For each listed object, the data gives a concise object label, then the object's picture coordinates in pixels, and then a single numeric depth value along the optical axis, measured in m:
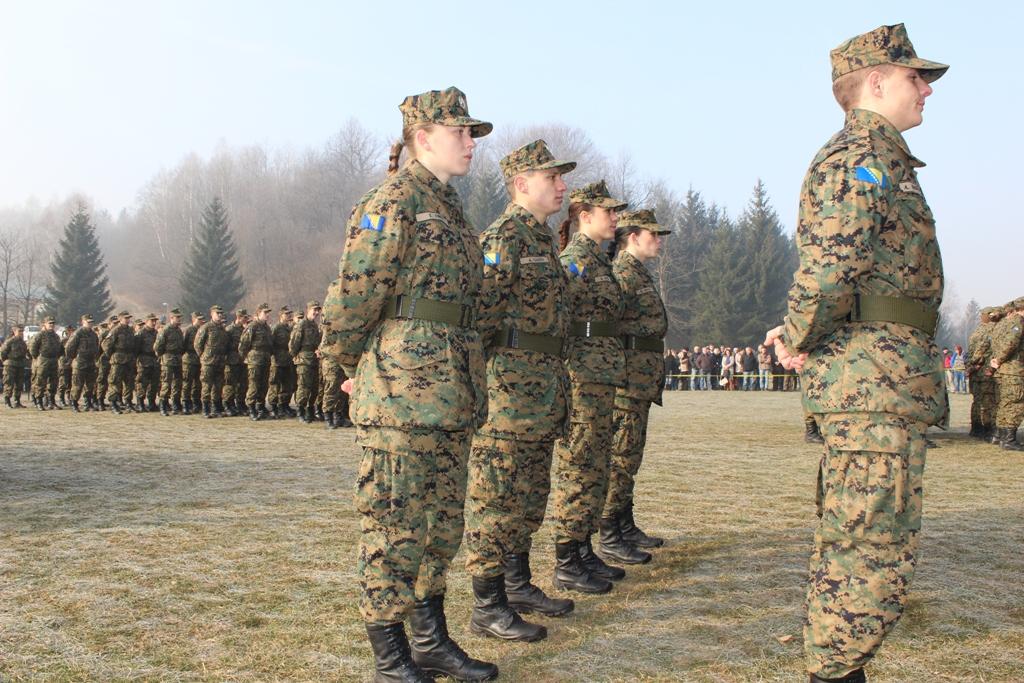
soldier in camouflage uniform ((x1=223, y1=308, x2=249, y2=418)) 16.41
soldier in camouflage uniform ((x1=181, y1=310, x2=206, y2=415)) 17.02
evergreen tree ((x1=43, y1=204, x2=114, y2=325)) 51.38
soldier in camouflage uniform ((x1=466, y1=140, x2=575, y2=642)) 4.11
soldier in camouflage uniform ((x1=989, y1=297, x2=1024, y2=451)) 11.98
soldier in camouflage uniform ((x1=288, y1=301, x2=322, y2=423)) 14.77
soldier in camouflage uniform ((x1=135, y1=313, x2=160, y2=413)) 17.58
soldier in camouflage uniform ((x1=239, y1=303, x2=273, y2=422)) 15.59
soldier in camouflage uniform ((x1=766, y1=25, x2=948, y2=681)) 2.85
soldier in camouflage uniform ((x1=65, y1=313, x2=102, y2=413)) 17.81
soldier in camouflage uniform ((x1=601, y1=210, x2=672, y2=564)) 5.58
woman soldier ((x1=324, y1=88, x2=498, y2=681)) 3.28
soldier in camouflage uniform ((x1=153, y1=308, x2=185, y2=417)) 16.88
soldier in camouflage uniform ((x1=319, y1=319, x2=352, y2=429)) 13.76
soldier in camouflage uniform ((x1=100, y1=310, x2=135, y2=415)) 17.34
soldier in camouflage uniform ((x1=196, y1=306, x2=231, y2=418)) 16.25
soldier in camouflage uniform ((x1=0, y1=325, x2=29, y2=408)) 19.06
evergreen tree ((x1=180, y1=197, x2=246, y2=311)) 51.75
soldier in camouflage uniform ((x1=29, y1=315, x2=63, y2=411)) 18.42
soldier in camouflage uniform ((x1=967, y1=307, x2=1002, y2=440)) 13.10
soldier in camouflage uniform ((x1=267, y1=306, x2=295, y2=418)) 15.77
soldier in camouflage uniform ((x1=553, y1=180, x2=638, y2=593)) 4.83
